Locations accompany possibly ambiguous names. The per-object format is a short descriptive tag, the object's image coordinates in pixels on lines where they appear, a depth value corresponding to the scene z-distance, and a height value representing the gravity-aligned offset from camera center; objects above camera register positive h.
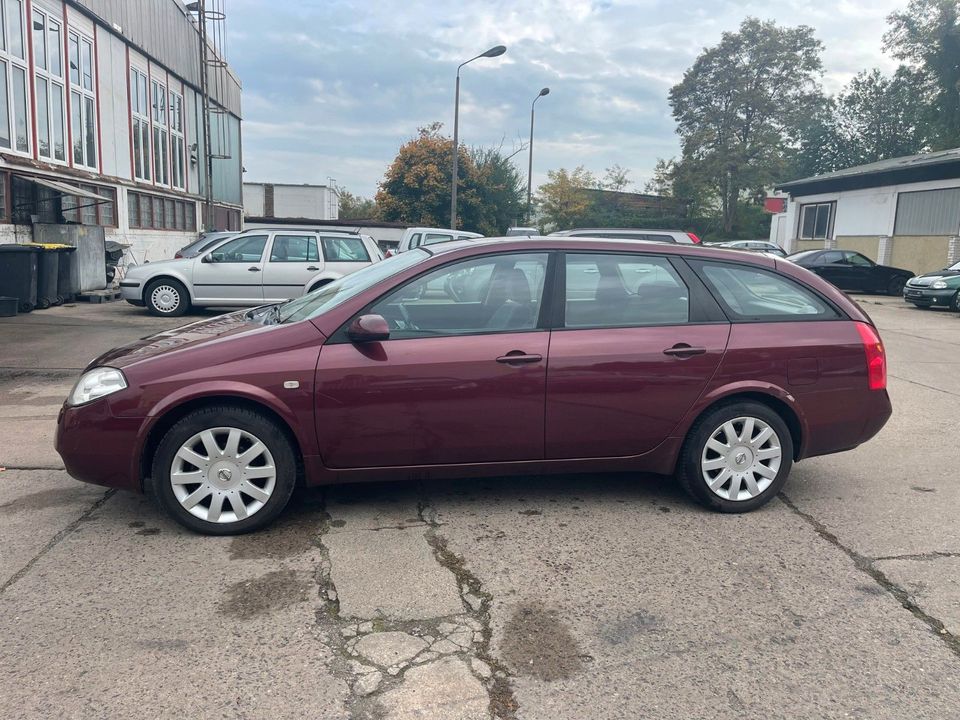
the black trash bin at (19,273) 12.34 -0.73
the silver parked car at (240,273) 12.88 -0.58
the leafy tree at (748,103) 47.62 +10.34
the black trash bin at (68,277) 14.23 -0.88
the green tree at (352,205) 66.12 +3.57
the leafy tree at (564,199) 46.75 +3.48
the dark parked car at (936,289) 16.83 -0.36
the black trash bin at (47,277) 13.27 -0.83
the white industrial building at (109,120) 15.63 +3.02
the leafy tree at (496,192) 38.69 +3.13
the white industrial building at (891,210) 22.93 +2.09
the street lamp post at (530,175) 37.09 +3.87
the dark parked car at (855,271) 21.86 -0.04
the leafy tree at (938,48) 37.44 +11.61
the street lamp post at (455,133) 25.73 +3.97
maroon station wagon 3.73 -0.67
